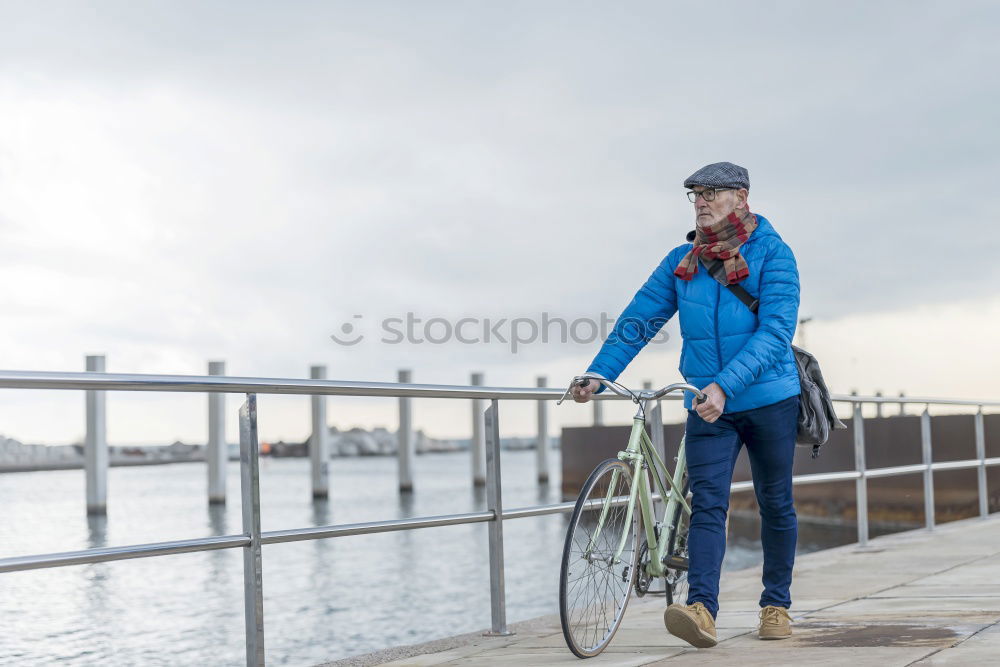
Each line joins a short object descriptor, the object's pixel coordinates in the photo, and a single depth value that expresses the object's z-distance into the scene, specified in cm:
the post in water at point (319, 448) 3441
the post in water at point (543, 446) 4453
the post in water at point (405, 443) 3709
